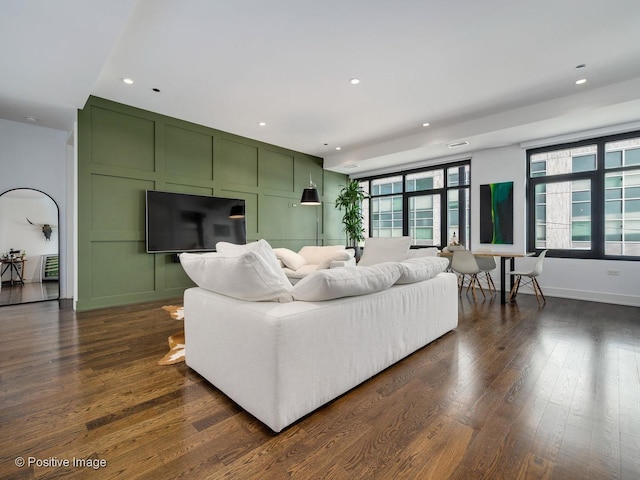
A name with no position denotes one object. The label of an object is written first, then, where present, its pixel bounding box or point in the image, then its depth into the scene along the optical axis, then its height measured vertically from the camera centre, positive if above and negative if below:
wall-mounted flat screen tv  4.54 +0.28
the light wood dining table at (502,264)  4.32 -0.39
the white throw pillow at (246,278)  1.59 -0.22
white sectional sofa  1.46 -0.53
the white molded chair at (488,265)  5.11 -0.47
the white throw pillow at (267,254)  1.79 -0.09
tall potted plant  7.17 +0.71
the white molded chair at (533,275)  4.37 -0.54
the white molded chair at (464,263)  4.63 -0.39
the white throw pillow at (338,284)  1.65 -0.26
